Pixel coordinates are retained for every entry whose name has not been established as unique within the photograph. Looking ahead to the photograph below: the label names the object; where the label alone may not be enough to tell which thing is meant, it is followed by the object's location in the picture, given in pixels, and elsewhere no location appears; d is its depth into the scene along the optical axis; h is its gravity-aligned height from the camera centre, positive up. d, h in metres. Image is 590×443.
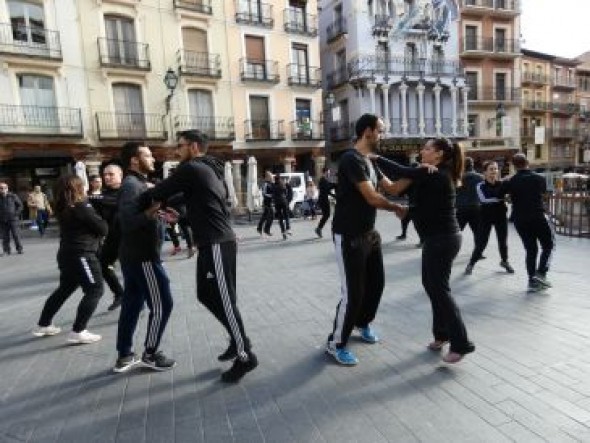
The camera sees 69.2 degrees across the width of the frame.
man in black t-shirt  3.28 -0.48
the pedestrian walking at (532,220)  5.28 -0.84
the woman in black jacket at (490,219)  6.23 -0.97
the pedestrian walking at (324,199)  10.87 -0.92
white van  18.36 -1.11
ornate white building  27.64 +6.19
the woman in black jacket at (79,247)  4.09 -0.66
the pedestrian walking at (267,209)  11.79 -1.13
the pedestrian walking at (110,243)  5.14 -0.83
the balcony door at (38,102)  18.00 +3.38
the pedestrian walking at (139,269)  3.29 -0.74
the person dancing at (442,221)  3.28 -0.49
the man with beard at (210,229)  3.04 -0.42
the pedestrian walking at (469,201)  6.79 -0.74
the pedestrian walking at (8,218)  10.31 -0.84
